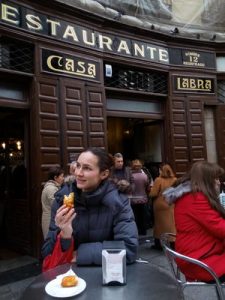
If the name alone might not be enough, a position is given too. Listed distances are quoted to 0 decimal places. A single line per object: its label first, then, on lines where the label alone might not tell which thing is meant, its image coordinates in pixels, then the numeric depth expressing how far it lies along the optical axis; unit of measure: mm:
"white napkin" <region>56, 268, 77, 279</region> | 1434
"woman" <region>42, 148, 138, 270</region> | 1704
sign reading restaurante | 4575
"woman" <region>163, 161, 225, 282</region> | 2175
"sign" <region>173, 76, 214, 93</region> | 6594
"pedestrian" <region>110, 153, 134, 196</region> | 5009
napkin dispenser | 1394
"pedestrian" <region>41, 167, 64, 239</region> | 3964
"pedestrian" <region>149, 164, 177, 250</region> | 4581
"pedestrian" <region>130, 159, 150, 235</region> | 5252
